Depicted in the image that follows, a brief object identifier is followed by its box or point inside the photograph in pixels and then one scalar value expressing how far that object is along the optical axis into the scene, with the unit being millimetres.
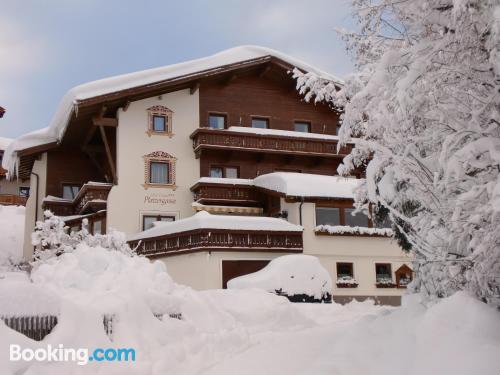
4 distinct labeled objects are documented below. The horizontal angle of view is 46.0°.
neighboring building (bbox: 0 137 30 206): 45812
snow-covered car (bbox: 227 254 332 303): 18797
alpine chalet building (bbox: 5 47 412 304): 22828
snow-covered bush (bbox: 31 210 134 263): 19328
